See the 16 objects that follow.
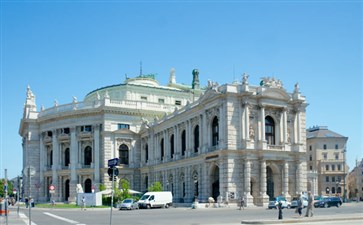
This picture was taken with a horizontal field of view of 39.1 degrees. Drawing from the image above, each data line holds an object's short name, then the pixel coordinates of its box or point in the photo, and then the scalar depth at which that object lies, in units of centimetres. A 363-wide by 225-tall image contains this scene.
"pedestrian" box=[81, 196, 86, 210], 6034
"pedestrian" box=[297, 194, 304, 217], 3288
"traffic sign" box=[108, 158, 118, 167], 2205
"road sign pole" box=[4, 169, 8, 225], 3021
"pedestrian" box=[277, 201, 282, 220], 3047
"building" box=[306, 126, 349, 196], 11606
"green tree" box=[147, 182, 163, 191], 6719
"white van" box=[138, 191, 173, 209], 5840
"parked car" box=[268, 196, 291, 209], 5126
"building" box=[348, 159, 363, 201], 13288
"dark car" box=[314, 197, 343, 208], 5644
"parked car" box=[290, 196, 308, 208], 5373
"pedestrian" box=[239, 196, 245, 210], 5053
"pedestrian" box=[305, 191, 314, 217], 3234
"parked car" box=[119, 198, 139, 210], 5559
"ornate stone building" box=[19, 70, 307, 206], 5841
